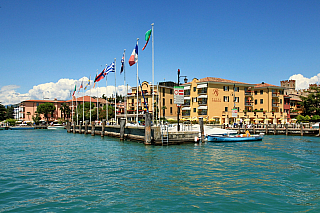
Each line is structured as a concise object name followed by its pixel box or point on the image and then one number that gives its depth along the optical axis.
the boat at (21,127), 95.86
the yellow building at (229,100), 75.00
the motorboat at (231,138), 37.75
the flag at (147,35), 30.99
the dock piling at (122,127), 39.78
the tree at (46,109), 119.06
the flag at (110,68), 42.36
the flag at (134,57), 33.31
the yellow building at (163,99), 84.81
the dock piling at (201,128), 35.50
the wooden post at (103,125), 49.94
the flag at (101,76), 46.38
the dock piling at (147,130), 30.78
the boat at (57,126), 105.62
